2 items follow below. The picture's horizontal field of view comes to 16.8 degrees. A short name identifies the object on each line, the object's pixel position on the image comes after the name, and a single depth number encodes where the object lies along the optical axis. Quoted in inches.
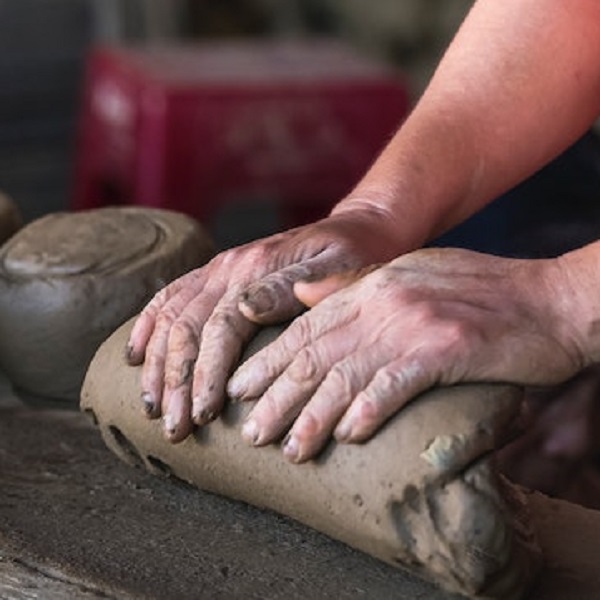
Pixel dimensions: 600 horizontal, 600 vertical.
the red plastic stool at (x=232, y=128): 94.9
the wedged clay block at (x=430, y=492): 42.3
